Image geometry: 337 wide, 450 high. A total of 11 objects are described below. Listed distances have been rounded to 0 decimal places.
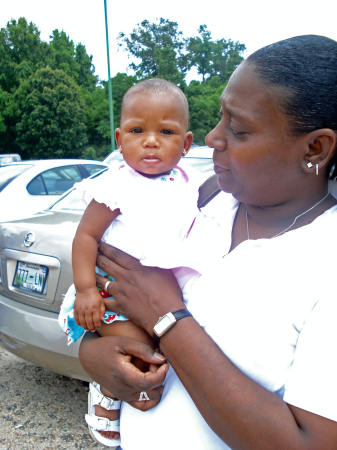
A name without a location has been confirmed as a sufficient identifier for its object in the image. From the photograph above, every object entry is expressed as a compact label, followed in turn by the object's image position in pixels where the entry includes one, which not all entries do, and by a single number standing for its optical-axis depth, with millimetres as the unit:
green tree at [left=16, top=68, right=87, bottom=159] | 32031
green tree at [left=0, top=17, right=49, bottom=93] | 35156
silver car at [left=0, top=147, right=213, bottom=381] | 2707
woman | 1005
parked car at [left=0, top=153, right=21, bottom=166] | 23922
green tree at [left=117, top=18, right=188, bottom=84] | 37125
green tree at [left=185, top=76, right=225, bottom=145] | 31891
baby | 1549
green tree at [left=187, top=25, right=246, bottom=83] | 63125
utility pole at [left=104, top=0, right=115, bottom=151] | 14160
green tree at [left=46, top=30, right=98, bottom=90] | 41438
